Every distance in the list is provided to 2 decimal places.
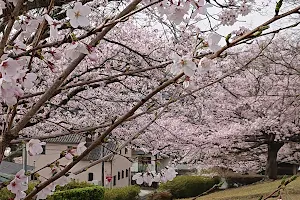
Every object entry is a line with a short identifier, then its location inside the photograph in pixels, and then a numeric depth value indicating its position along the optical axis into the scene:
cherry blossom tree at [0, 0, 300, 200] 1.07
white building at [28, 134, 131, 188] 23.07
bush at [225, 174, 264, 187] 20.77
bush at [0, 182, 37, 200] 7.60
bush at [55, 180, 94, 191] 13.41
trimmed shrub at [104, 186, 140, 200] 15.95
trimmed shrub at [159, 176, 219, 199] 19.47
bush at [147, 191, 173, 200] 11.60
